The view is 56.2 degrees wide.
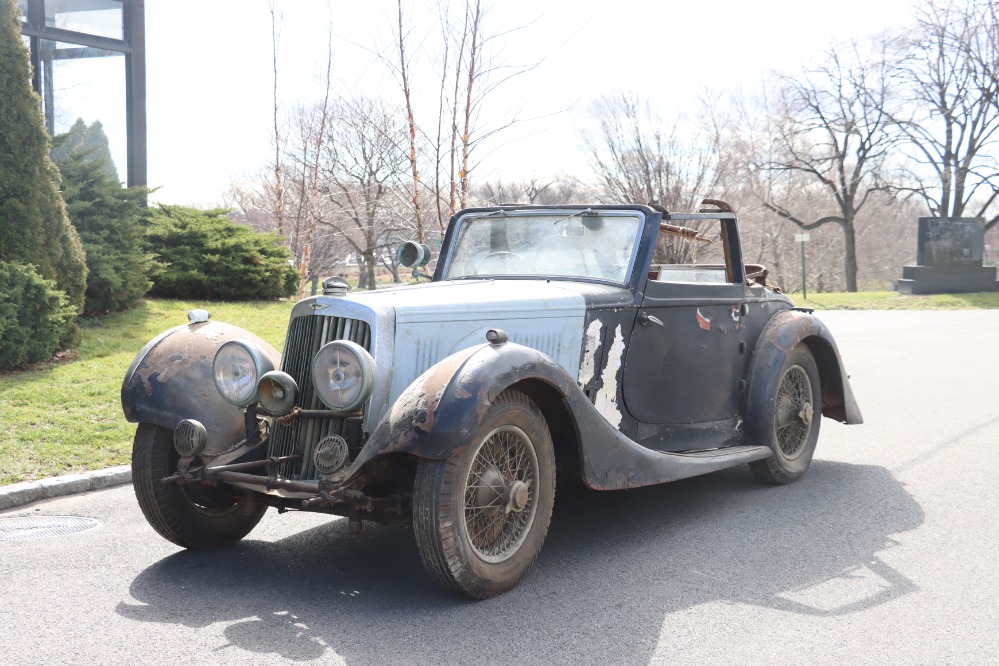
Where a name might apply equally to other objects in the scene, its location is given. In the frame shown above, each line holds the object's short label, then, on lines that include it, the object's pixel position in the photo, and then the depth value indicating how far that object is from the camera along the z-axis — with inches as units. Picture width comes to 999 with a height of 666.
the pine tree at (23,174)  381.4
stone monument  1246.9
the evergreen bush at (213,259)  557.6
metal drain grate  206.8
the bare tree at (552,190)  1221.1
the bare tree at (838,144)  1444.4
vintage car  155.6
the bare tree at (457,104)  429.4
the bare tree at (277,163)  657.6
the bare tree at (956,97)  1373.0
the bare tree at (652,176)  1109.7
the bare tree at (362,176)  820.6
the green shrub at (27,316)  339.9
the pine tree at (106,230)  453.1
